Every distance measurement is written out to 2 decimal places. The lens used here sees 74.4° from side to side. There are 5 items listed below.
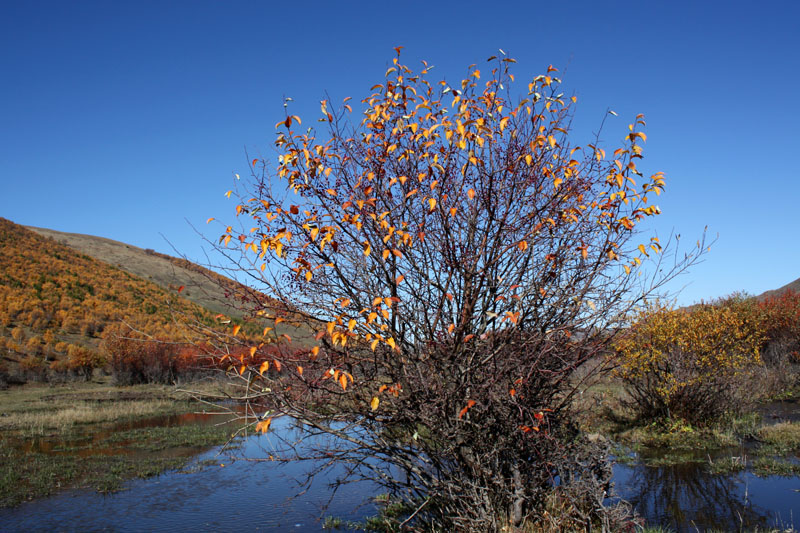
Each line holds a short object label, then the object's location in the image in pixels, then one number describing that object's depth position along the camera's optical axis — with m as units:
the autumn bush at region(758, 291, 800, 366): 19.98
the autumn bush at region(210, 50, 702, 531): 4.65
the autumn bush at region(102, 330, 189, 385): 29.81
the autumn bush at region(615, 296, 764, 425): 11.77
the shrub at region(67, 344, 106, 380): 29.42
